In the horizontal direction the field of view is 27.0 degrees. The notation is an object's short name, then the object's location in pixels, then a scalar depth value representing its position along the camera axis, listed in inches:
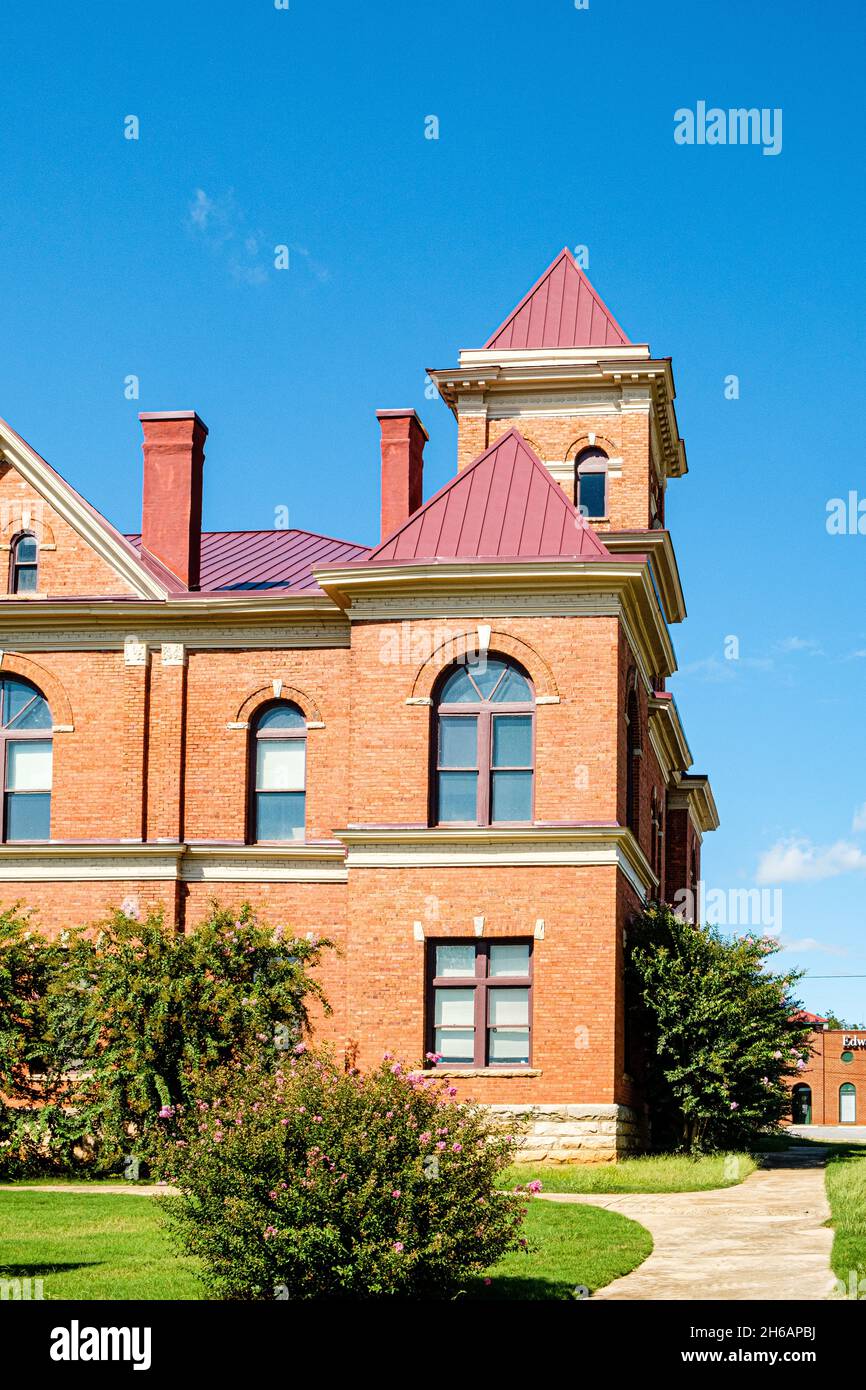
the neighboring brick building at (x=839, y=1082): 3449.8
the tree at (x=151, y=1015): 969.5
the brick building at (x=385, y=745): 994.1
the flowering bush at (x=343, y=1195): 490.6
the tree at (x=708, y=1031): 1020.5
